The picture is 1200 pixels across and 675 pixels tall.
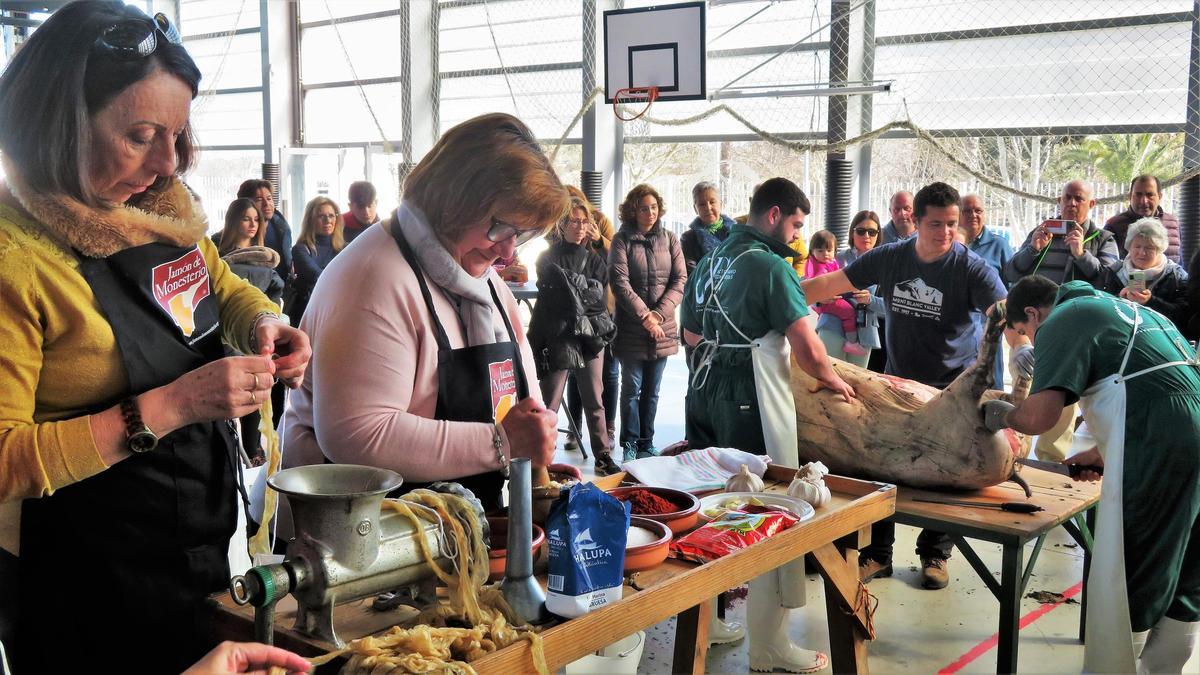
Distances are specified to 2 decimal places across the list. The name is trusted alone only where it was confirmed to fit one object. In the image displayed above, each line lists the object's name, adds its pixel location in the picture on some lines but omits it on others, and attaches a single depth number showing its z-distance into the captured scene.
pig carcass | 3.14
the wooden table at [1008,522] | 2.80
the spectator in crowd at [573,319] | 5.53
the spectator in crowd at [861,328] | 5.72
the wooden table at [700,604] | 1.53
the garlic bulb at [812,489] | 2.30
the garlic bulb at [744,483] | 2.43
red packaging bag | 1.91
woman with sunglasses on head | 1.37
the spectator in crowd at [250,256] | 4.95
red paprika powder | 2.12
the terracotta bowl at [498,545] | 1.67
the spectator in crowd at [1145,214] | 5.67
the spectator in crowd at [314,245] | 6.06
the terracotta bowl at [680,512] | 2.05
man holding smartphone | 5.14
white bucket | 2.54
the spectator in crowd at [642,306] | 5.95
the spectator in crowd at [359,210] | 6.80
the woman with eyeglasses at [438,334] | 1.79
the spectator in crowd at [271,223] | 6.00
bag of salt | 1.53
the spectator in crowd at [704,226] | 6.53
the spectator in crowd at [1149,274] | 4.84
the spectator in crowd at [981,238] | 5.87
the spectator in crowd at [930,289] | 4.29
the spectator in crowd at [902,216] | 6.30
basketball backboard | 7.58
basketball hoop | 7.84
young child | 6.32
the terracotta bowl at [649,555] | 1.79
